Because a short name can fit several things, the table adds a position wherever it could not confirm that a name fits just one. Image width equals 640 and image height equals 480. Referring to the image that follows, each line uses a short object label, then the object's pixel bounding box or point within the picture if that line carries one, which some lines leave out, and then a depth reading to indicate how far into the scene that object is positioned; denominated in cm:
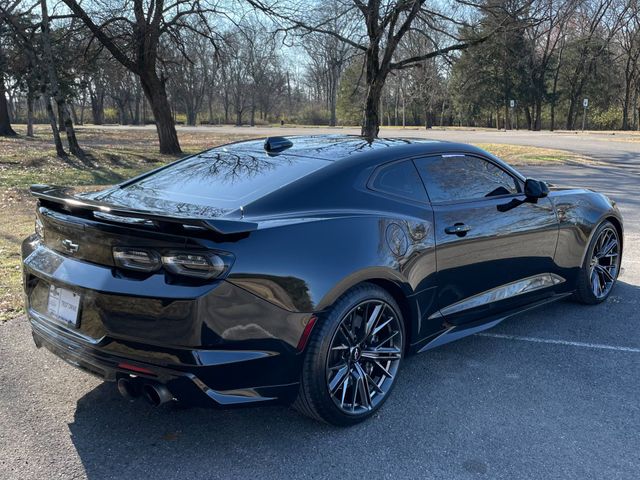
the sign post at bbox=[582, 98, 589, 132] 5269
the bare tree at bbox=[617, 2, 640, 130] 4997
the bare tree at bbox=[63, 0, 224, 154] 1706
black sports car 256
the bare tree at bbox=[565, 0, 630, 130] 4991
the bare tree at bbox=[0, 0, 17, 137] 3109
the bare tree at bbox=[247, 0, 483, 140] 1659
